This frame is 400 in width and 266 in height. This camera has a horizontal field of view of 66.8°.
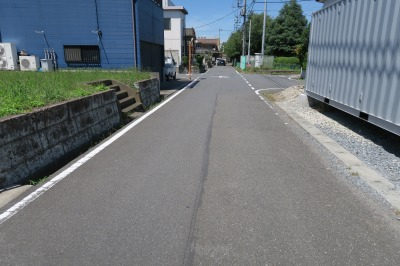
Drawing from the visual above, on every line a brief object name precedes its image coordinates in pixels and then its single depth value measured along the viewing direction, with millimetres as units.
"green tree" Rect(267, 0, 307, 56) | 58719
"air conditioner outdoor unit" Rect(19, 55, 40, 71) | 17533
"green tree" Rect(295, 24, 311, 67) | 30839
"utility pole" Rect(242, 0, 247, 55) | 49406
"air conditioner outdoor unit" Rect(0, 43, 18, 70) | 17375
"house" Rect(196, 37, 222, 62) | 102100
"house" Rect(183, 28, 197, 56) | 48569
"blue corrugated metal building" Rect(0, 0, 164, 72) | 17094
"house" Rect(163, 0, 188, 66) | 43594
